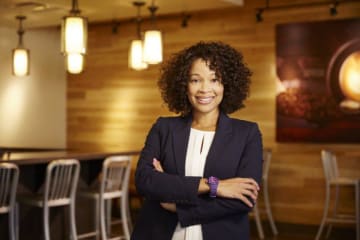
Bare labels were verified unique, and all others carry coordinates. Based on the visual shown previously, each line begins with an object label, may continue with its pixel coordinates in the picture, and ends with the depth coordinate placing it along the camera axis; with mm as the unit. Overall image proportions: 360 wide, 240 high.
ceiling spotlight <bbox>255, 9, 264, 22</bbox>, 6363
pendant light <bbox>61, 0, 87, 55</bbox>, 4566
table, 4875
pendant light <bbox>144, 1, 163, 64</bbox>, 5246
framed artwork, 6012
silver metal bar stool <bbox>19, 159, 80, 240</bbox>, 4668
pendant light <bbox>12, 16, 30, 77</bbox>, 6133
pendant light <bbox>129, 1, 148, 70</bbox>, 5754
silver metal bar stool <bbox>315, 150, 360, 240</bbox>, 5570
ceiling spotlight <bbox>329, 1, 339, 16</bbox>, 5938
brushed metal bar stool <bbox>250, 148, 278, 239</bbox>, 6070
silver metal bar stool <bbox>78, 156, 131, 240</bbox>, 5102
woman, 1645
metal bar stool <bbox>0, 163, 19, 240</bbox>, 4387
